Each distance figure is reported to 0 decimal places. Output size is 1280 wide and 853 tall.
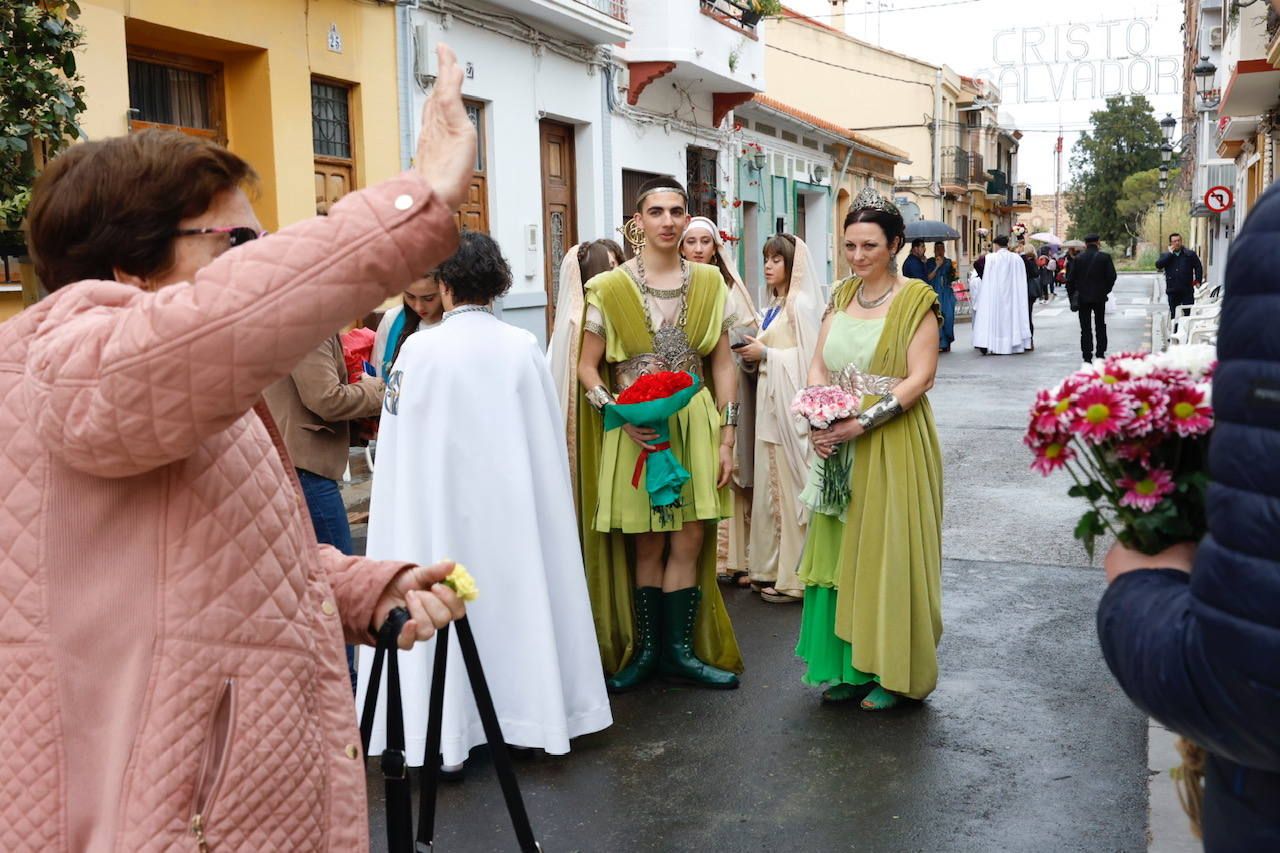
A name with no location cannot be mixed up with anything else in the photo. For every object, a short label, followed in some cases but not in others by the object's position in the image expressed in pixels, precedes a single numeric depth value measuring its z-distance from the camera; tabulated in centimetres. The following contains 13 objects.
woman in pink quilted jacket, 157
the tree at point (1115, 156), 8319
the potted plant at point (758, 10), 2150
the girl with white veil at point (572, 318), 571
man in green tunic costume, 543
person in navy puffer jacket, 143
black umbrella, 2818
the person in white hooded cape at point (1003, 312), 2259
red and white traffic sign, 2823
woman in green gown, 509
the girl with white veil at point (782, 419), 721
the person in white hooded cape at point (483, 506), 450
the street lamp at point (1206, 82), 2698
